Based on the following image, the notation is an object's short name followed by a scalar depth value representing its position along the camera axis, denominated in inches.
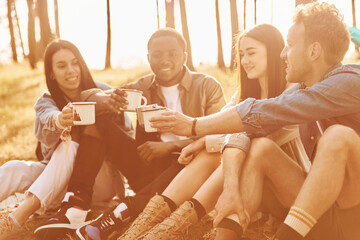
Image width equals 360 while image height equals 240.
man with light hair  83.4
